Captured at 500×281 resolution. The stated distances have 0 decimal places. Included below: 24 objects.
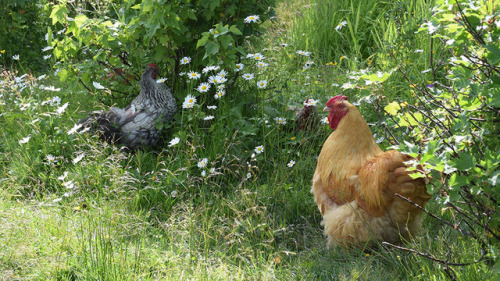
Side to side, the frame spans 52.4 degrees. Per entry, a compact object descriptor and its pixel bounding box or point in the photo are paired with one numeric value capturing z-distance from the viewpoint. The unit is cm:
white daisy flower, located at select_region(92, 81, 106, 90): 420
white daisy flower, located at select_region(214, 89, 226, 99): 398
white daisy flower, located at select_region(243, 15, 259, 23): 407
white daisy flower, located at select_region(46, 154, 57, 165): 400
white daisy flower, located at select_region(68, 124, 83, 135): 386
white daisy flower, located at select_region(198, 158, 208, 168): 374
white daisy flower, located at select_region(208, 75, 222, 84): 400
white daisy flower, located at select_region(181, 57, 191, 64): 421
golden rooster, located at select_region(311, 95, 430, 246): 295
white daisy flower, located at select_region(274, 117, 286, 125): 412
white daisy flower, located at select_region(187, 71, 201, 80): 408
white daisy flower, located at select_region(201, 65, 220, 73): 397
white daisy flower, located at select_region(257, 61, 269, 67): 432
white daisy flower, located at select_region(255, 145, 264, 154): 397
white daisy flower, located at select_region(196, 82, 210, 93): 408
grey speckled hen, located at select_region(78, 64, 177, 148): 421
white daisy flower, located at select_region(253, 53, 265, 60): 435
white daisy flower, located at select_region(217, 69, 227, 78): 405
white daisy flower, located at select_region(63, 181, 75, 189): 349
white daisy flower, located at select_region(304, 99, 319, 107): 402
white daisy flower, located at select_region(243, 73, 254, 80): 424
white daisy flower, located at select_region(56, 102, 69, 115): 403
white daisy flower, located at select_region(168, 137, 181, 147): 381
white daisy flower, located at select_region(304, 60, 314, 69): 463
